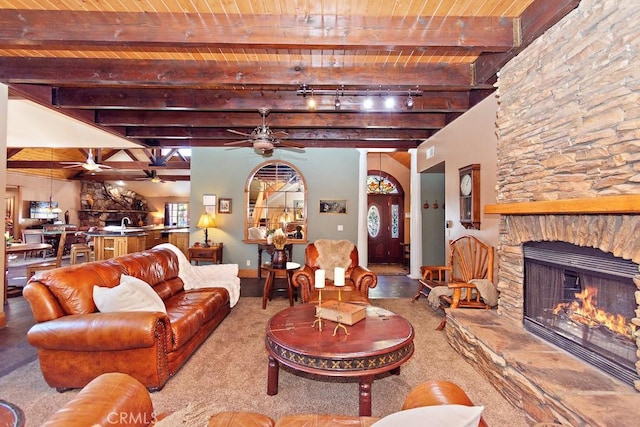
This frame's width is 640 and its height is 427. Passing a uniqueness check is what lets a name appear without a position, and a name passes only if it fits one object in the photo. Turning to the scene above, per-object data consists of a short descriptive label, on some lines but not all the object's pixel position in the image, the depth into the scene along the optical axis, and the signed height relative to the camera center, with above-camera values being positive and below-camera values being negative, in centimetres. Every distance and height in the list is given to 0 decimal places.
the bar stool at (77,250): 519 -62
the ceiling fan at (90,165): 676 +116
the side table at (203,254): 590 -78
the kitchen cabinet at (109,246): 619 -65
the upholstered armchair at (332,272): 349 -74
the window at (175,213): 1294 +9
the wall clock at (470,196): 379 +26
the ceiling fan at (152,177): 998 +133
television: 976 +16
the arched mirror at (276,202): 635 +29
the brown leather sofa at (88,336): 206 -87
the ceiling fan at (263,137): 396 +106
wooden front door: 850 -38
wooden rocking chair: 322 -73
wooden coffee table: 181 -85
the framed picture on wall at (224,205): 630 +22
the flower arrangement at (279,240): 450 -38
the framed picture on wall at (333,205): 633 +21
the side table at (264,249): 568 -69
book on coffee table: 225 -76
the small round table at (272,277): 410 -88
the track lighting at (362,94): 353 +152
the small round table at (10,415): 95 -67
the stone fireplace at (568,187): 165 +20
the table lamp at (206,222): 591 -14
